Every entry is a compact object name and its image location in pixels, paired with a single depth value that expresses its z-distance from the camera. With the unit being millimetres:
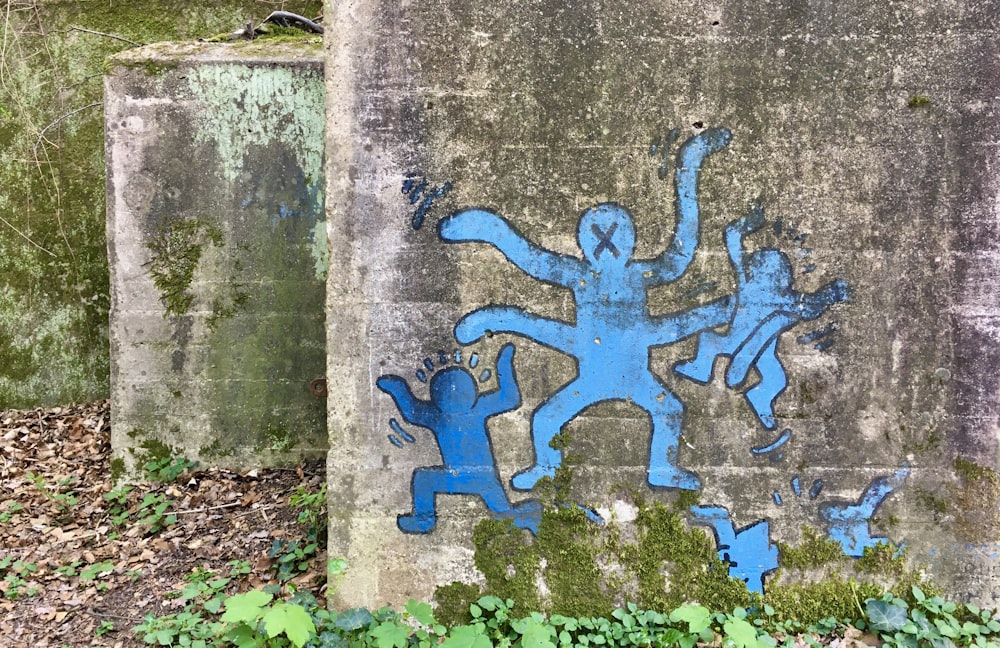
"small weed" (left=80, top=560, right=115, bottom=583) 3705
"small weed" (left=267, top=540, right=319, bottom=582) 3559
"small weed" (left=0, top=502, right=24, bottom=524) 4312
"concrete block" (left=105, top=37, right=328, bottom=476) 4270
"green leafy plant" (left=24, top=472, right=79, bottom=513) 4445
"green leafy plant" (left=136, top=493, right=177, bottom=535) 4133
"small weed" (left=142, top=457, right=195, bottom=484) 4469
